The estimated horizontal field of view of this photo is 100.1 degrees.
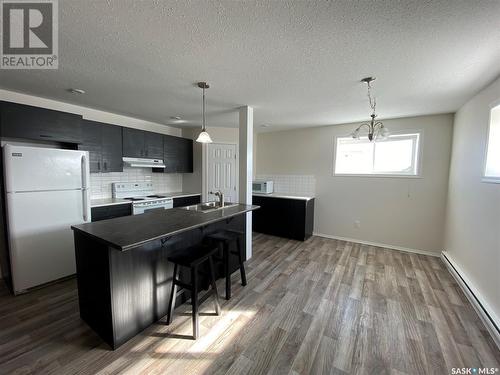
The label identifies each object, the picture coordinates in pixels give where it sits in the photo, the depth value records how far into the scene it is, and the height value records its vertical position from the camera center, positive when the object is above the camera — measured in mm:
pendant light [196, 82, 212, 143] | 2381 +416
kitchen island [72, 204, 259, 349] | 1593 -847
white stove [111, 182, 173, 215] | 3535 -502
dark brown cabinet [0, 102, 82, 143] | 2346 +539
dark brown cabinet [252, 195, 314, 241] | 4219 -941
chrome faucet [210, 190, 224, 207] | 2835 -386
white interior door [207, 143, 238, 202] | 4660 +76
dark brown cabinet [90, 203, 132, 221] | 2982 -630
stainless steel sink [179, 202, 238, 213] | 2715 -487
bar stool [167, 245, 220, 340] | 1771 -898
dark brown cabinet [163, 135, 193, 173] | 4320 +356
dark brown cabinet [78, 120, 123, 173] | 3162 +374
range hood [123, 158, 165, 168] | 3724 +135
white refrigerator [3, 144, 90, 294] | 2221 -464
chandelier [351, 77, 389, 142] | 2235 +490
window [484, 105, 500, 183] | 2133 +323
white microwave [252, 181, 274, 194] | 4816 -332
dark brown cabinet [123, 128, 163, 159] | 3674 +482
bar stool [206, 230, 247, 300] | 2316 -804
